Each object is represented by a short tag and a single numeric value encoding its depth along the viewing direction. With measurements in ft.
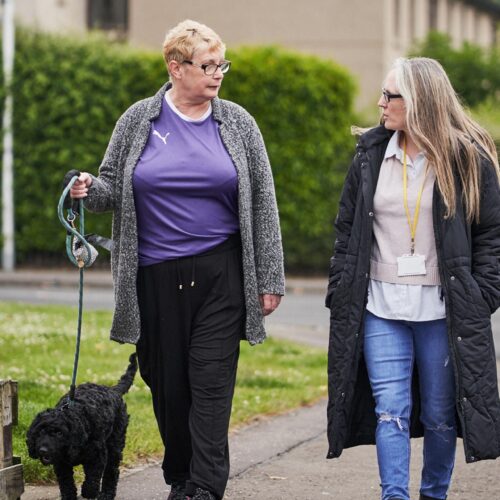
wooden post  31.55
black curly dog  29.66
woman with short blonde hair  31.32
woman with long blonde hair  30.17
